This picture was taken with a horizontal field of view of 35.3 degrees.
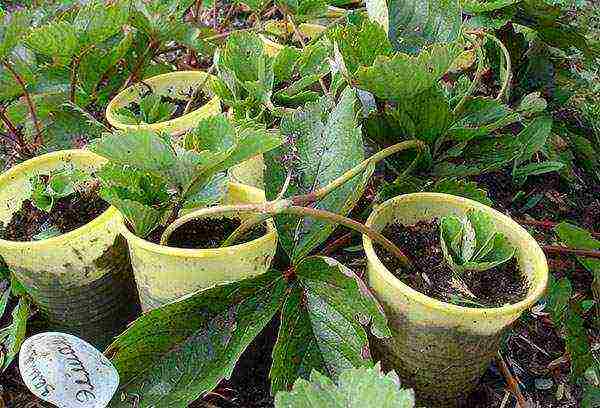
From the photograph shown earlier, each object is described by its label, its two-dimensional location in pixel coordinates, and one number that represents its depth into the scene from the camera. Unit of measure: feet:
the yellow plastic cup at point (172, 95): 1.64
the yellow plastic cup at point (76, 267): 1.37
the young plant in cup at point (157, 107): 1.69
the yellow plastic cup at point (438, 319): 1.23
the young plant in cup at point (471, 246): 1.27
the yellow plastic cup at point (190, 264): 1.29
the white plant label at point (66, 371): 1.21
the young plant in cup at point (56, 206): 1.43
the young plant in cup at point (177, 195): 1.22
